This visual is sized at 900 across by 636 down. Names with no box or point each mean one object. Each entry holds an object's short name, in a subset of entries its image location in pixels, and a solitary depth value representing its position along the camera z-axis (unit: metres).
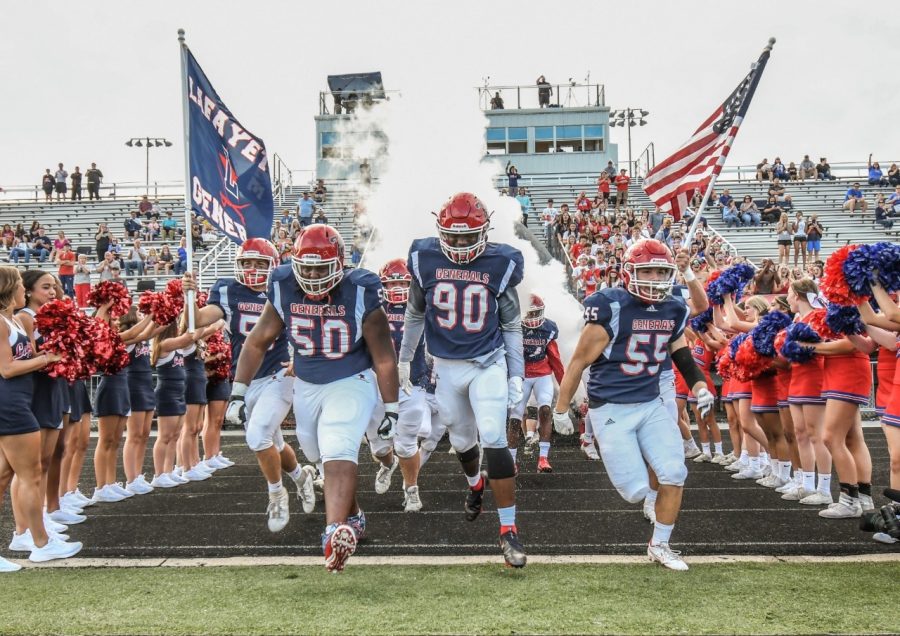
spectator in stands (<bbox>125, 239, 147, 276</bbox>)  21.91
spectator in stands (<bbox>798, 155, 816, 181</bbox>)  31.67
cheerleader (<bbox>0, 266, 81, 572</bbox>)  5.86
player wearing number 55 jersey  5.67
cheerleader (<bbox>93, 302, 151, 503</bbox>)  8.17
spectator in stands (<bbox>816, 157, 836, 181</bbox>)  31.45
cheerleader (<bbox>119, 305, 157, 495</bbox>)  8.63
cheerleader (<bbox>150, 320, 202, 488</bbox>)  9.06
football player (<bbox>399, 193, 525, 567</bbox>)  5.84
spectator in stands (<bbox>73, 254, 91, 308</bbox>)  18.56
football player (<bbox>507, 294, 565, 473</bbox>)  10.36
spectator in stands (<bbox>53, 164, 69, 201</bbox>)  31.23
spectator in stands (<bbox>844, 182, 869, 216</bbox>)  27.70
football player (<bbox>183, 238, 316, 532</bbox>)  6.53
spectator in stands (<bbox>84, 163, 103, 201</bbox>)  31.22
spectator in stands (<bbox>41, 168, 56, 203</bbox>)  30.77
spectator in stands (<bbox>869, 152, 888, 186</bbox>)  30.42
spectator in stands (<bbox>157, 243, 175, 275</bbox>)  21.41
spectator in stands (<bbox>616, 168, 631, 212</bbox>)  26.88
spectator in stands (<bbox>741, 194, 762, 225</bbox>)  26.03
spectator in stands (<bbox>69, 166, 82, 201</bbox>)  31.38
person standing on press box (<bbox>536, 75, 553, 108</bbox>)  35.94
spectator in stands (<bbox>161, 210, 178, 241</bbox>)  25.72
